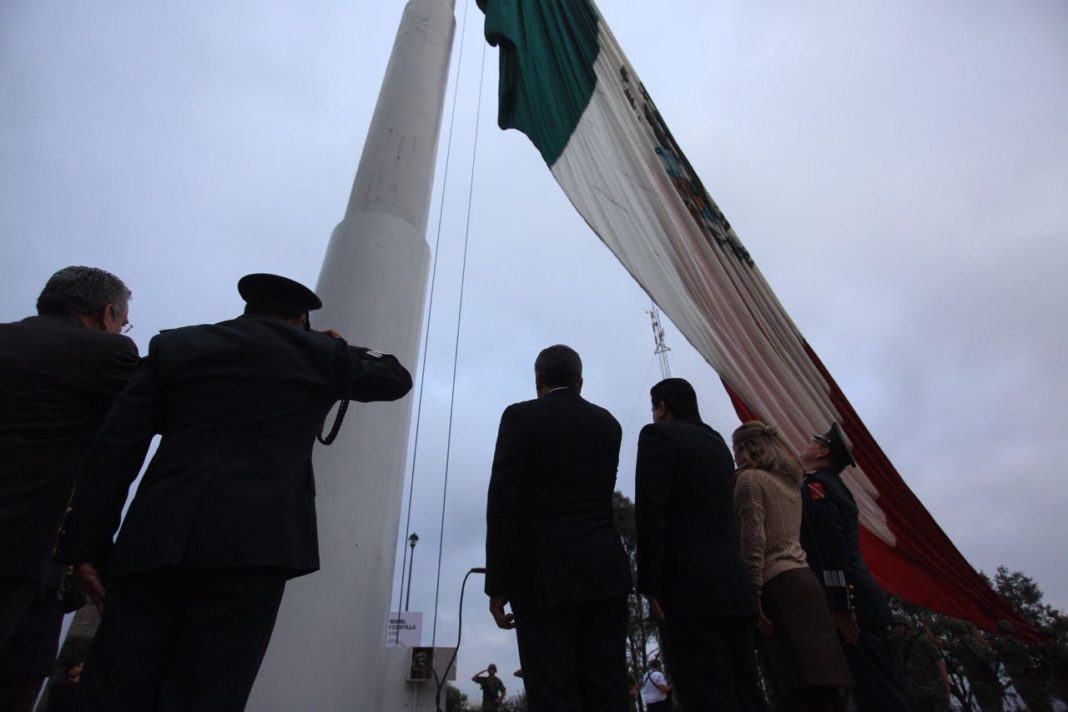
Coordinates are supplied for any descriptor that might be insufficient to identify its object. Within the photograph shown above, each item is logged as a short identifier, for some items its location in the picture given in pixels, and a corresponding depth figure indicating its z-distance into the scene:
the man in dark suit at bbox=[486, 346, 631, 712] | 2.23
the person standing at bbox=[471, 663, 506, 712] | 8.08
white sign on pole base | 3.27
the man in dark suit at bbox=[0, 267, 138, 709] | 2.06
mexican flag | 4.85
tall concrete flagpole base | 2.47
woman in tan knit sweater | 2.84
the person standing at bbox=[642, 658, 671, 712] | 8.85
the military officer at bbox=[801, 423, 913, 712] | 3.18
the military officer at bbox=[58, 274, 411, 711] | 1.57
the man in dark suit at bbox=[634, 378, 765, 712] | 2.55
